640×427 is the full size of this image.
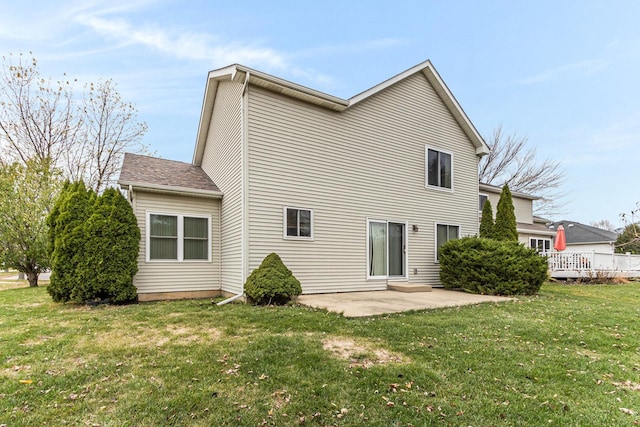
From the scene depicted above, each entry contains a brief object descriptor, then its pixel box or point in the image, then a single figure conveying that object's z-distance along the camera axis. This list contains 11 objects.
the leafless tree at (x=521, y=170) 26.42
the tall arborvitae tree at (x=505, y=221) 12.17
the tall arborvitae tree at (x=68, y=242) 7.58
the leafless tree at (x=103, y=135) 20.09
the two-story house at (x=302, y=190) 8.42
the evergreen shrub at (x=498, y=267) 9.48
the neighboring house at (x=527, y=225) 18.30
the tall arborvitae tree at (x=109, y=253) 7.60
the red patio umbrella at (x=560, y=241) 15.51
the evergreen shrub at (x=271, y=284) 7.14
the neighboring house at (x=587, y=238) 23.30
